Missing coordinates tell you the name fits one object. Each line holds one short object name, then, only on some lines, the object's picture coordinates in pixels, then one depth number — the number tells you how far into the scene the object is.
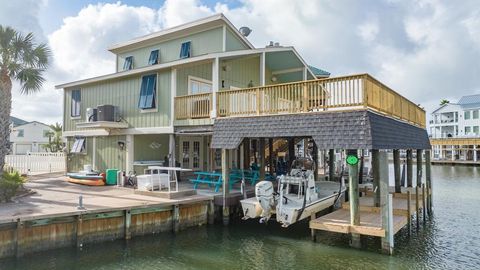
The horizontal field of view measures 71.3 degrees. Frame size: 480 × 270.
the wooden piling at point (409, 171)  16.49
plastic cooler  15.44
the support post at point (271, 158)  17.73
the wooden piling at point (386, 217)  8.80
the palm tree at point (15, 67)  12.94
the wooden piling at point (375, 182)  11.40
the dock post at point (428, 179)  15.06
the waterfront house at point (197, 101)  10.35
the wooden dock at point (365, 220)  9.02
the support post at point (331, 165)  18.62
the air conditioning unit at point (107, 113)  15.91
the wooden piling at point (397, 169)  14.80
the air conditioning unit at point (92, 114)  16.45
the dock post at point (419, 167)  16.83
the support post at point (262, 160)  13.75
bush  10.77
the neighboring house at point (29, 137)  46.31
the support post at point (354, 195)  9.16
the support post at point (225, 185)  12.05
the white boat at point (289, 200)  9.68
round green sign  9.16
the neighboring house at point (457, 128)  48.75
